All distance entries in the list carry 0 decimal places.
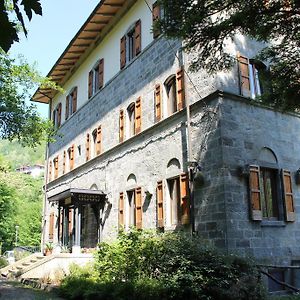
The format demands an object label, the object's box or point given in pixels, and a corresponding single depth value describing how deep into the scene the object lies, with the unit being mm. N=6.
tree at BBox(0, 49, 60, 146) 14383
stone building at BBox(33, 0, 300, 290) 11016
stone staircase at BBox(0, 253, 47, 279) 16750
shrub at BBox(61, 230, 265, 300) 8195
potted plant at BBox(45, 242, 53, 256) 18891
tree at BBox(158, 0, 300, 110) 7191
